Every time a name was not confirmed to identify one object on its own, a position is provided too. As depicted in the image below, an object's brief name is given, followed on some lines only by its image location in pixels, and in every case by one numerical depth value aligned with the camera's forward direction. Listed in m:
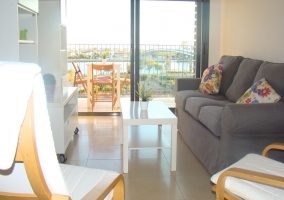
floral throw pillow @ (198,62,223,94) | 3.39
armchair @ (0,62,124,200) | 0.83
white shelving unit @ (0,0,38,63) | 2.18
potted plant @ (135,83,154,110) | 2.71
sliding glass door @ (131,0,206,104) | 4.23
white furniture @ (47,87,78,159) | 2.58
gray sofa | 1.98
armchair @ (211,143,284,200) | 1.36
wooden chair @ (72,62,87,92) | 4.65
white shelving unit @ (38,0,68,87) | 3.05
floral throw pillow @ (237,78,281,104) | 2.27
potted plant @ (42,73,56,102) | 2.70
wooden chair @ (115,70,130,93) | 4.47
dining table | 4.50
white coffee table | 2.41
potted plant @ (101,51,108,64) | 4.57
